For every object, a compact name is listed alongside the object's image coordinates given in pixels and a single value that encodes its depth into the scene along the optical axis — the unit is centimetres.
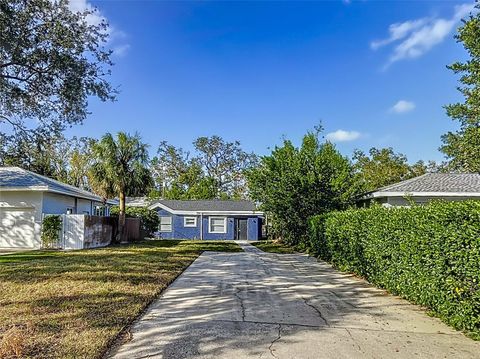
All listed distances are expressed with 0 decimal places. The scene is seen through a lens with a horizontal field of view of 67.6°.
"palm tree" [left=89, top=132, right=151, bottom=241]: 1934
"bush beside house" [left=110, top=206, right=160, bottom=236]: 2681
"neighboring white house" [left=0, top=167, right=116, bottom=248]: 1691
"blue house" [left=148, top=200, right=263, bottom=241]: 3009
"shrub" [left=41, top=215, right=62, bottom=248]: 1647
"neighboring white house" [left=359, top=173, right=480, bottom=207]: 1489
